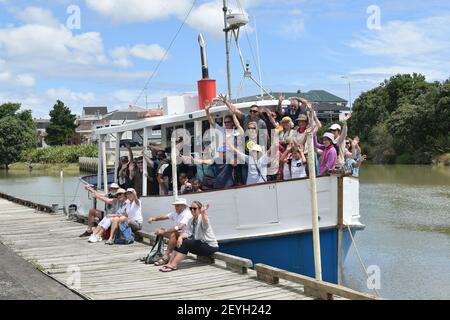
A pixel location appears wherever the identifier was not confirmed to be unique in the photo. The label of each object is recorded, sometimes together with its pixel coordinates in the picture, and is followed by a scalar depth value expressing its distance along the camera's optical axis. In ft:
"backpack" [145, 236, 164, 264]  31.45
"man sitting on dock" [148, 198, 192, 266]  29.86
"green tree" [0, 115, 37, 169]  245.24
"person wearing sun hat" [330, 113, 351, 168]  31.25
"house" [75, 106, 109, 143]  315.82
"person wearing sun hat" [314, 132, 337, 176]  31.14
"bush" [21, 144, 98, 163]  244.63
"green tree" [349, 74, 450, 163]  176.35
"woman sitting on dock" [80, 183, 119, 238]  40.09
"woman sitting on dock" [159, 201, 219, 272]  29.32
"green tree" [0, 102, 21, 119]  281.54
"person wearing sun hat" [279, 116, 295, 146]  31.40
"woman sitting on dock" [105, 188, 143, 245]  37.86
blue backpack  38.52
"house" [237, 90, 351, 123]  322.34
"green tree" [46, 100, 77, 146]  320.70
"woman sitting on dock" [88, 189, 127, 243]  38.74
